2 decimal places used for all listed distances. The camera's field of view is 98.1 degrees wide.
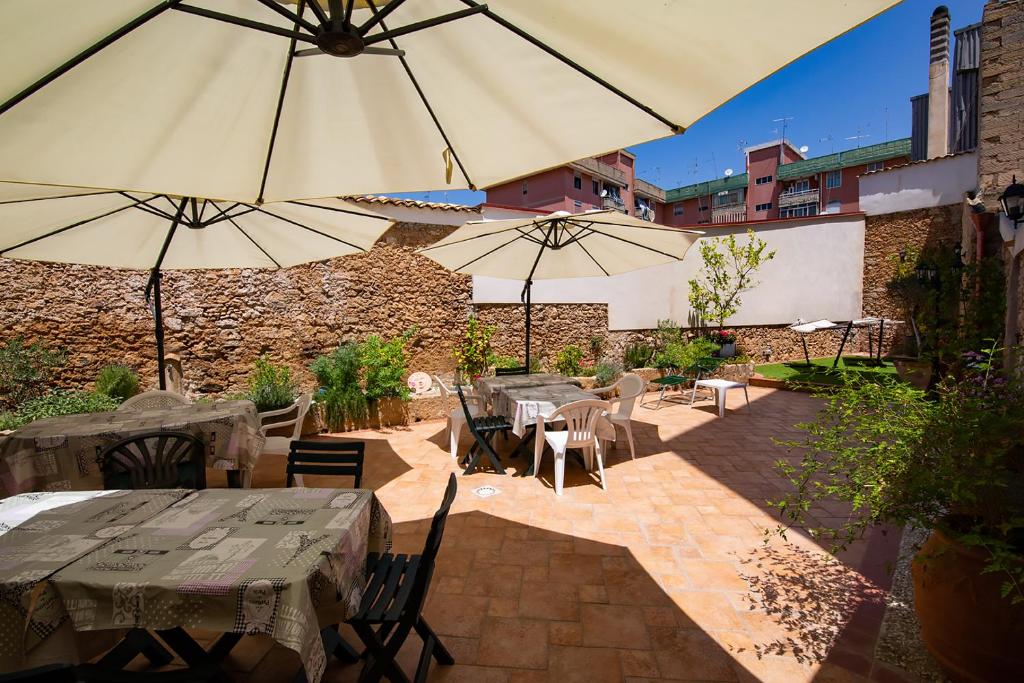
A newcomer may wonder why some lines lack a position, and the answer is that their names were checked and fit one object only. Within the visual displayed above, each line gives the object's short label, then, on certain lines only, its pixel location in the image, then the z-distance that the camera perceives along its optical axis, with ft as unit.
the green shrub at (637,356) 31.30
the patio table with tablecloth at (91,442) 9.71
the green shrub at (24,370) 17.83
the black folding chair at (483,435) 14.49
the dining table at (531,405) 13.87
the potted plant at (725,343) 33.27
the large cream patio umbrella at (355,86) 4.39
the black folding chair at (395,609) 5.56
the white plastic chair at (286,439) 13.09
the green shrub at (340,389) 19.84
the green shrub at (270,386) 18.06
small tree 34.45
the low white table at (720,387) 21.68
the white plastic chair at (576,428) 12.95
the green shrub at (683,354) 30.01
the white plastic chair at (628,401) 15.31
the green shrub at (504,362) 27.30
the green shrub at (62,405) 16.14
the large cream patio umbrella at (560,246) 15.49
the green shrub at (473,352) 27.66
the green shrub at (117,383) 18.80
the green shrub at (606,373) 26.14
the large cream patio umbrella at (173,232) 9.97
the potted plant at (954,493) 5.49
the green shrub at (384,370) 20.74
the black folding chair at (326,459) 8.97
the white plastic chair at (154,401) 13.56
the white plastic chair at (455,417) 16.31
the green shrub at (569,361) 28.78
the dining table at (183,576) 4.43
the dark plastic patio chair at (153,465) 9.02
